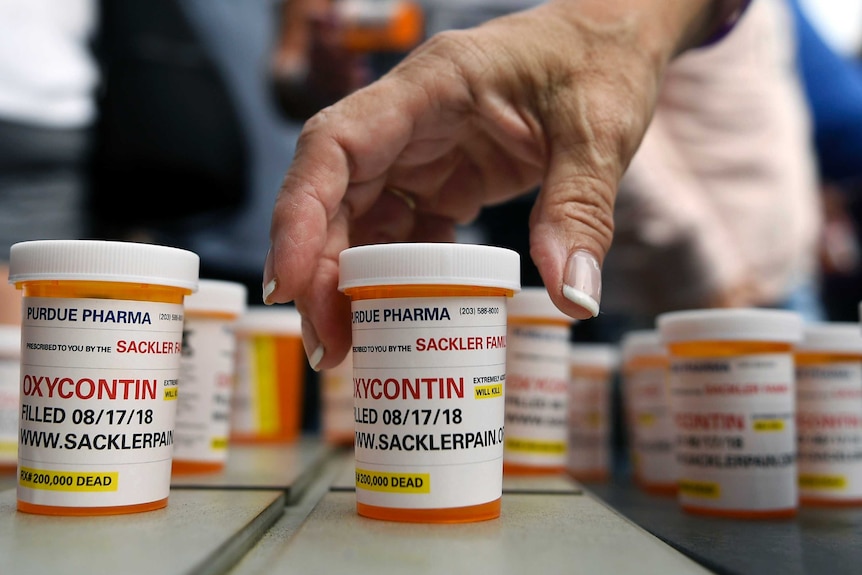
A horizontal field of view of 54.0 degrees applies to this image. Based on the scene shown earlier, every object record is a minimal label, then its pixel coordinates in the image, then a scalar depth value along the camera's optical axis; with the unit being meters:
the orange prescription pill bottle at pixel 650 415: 0.32
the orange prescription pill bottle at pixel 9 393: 0.29
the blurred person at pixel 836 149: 0.71
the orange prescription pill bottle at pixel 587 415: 0.35
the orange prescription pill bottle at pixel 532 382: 0.29
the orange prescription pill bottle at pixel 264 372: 0.39
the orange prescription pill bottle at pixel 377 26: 0.56
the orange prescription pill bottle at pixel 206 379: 0.28
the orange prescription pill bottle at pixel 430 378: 0.19
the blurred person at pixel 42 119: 0.48
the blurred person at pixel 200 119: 0.55
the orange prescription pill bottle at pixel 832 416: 0.26
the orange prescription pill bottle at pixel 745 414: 0.24
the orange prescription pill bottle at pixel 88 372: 0.19
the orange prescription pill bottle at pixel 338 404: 0.40
